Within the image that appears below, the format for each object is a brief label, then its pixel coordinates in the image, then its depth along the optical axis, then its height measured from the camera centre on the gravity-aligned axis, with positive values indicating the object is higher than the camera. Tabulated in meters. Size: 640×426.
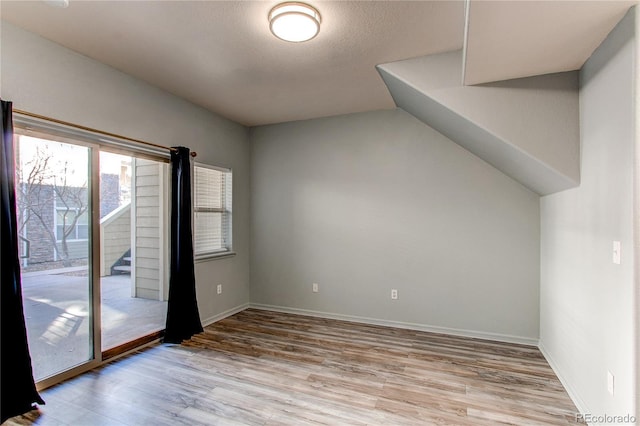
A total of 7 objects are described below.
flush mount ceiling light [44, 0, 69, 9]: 1.89 +1.31
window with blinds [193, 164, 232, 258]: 3.79 +0.05
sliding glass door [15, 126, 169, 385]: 2.37 -0.28
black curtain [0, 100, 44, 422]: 2.02 -0.65
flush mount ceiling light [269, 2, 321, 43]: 1.90 +1.23
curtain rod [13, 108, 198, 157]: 2.21 +0.72
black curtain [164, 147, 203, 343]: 3.26 -0.49
